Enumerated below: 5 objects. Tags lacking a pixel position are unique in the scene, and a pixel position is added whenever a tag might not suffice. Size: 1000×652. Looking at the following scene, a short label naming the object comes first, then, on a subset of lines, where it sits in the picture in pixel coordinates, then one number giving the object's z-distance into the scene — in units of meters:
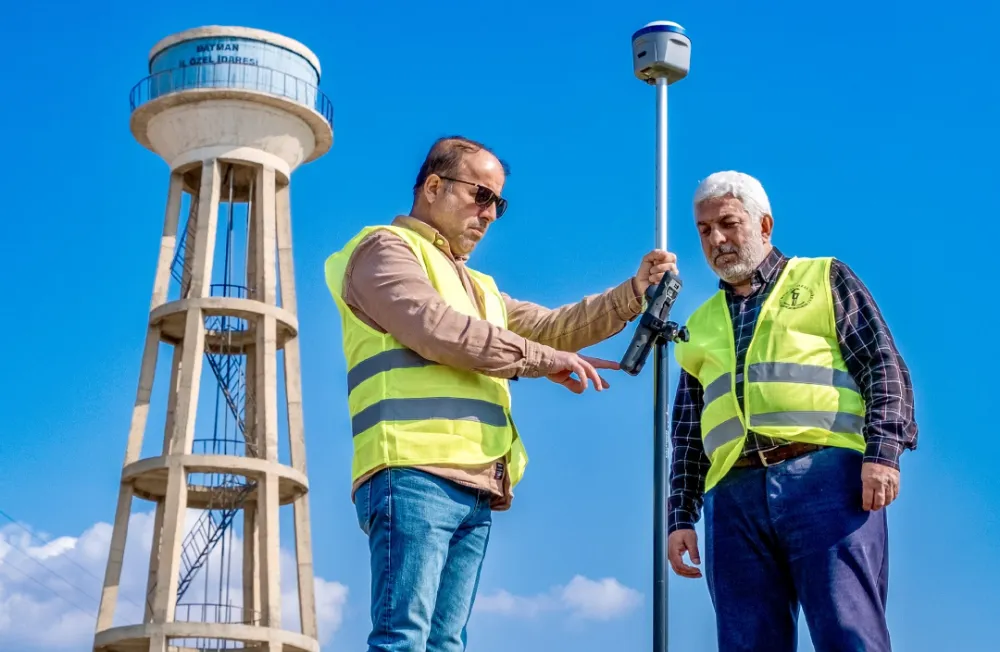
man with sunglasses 6.09
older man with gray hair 6.18
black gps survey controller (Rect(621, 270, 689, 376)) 6.48
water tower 37.81
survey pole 6.47
